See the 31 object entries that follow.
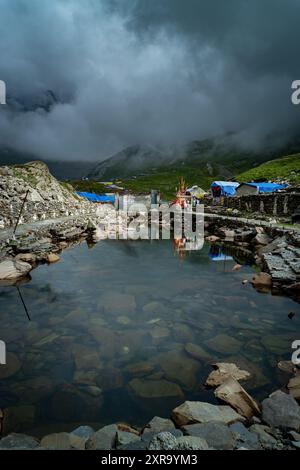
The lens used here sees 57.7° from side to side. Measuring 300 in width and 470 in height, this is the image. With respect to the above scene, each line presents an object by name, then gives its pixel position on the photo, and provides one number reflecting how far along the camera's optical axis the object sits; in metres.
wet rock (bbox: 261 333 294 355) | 8.18
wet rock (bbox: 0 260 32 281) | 13.80
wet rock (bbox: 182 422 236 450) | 4.03
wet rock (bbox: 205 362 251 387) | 6.45
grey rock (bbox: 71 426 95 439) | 4.72
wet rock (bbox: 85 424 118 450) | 4.12
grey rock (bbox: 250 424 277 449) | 4.13
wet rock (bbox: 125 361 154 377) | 7.09
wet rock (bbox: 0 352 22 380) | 6.91
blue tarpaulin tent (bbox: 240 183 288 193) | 49.62
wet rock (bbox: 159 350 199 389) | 6.74
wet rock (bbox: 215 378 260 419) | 5.12
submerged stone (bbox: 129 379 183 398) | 6.29
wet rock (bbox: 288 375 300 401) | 5.62
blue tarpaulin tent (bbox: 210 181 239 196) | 60.22
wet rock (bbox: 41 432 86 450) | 4.34
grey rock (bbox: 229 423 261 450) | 4.09
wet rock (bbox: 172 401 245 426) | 4.71
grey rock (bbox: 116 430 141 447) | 4.05
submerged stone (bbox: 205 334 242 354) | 8.13
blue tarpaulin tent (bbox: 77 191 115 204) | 84.99
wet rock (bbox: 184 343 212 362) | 7.72
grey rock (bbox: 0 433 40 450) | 4.09
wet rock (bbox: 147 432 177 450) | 3.73
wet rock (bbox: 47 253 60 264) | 17.83
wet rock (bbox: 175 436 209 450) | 3.74
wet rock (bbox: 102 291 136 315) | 11.05
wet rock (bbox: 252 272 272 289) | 13.44
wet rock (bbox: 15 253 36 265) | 16.10
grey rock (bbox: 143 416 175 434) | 4.61
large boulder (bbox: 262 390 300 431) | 4.71
